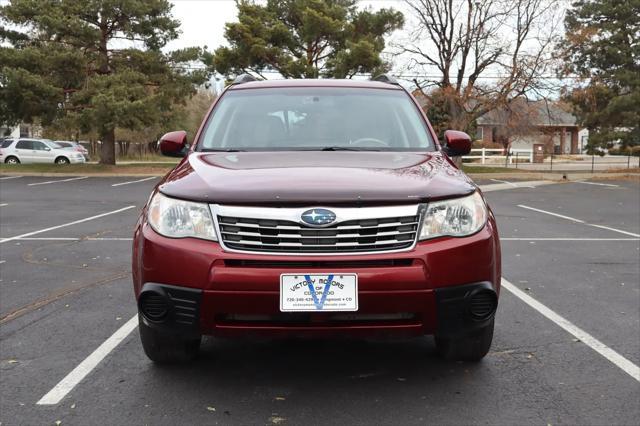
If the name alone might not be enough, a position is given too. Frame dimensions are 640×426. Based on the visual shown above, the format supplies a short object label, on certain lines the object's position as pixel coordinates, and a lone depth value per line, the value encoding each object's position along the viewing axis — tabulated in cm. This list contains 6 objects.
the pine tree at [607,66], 2959
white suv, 3356
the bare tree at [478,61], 2889
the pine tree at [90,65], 2672
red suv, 276
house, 3073
